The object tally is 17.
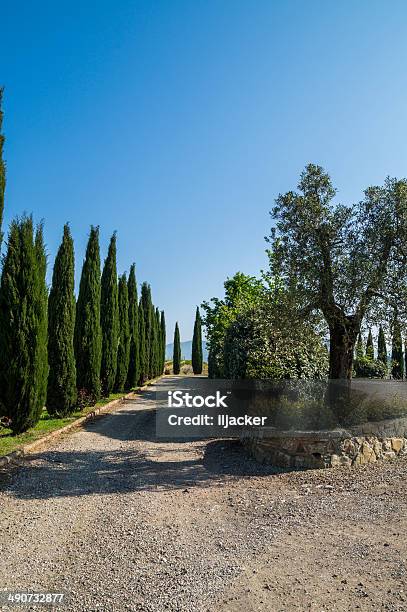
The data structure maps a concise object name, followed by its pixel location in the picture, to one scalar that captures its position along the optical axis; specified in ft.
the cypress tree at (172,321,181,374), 154.40
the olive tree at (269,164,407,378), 26.25
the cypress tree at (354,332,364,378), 34.60
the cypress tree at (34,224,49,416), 33.04
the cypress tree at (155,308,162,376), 117.99
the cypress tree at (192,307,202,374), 153.17
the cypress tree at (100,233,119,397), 57.72
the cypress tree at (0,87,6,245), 28.71
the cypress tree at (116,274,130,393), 67.21
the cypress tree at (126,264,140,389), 76.48
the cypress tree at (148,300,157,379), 107.76
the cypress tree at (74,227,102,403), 49.19
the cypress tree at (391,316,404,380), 26.94
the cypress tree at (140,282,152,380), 98.07
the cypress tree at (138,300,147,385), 83.21
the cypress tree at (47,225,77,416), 41.60
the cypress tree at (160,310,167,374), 135.71
